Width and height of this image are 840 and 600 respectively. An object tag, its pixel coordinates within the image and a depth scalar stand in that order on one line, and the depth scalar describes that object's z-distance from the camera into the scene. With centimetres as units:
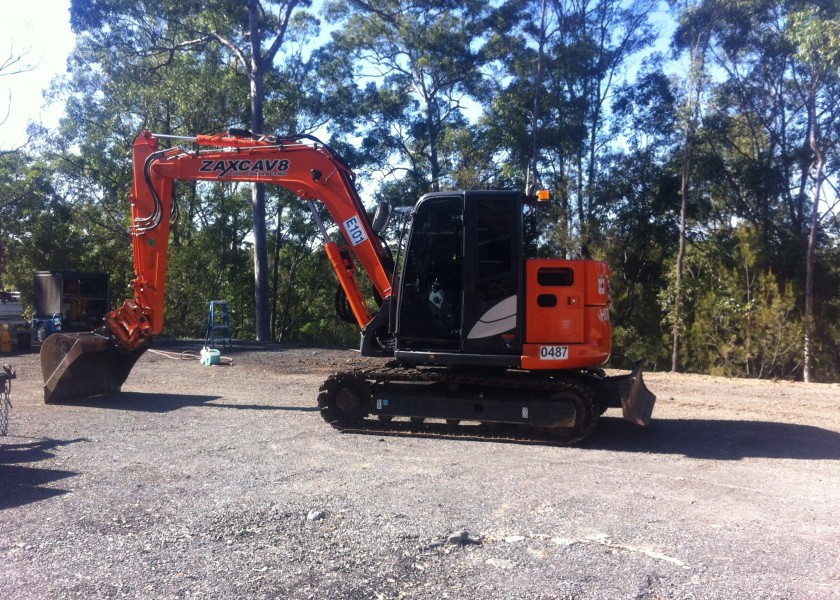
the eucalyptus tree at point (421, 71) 3164
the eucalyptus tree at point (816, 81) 2034
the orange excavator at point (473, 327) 841
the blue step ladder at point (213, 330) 2038
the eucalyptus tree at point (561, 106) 2905
